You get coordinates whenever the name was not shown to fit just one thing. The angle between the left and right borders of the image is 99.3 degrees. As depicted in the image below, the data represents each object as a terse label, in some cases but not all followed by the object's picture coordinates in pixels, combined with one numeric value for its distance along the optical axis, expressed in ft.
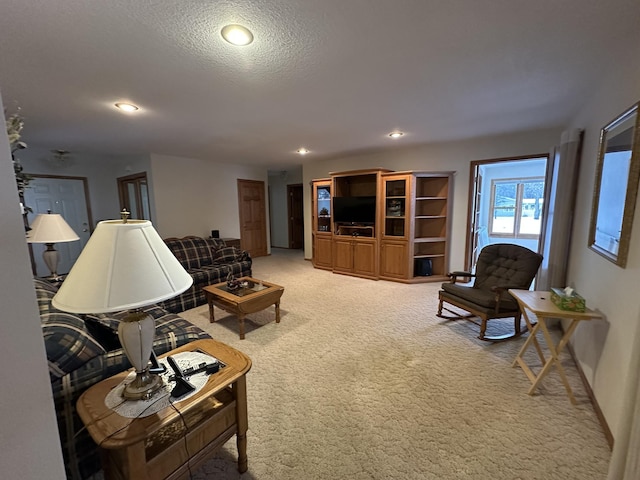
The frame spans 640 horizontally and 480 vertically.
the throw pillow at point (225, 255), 14.73
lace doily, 3.63
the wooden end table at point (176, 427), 3.40
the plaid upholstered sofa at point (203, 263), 11.98
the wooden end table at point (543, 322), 6.23
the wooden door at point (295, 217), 26.81
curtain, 8.96
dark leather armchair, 8.97
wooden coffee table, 9.29
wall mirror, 5.16
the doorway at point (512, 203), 23.49
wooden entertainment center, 15.37
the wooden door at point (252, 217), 22.24
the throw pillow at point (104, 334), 5.37
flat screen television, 16.35
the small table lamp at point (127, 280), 3.21
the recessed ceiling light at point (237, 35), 5.08
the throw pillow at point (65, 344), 4.04
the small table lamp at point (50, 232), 8.89
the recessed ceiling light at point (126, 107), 8.63
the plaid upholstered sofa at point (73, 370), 4.01
